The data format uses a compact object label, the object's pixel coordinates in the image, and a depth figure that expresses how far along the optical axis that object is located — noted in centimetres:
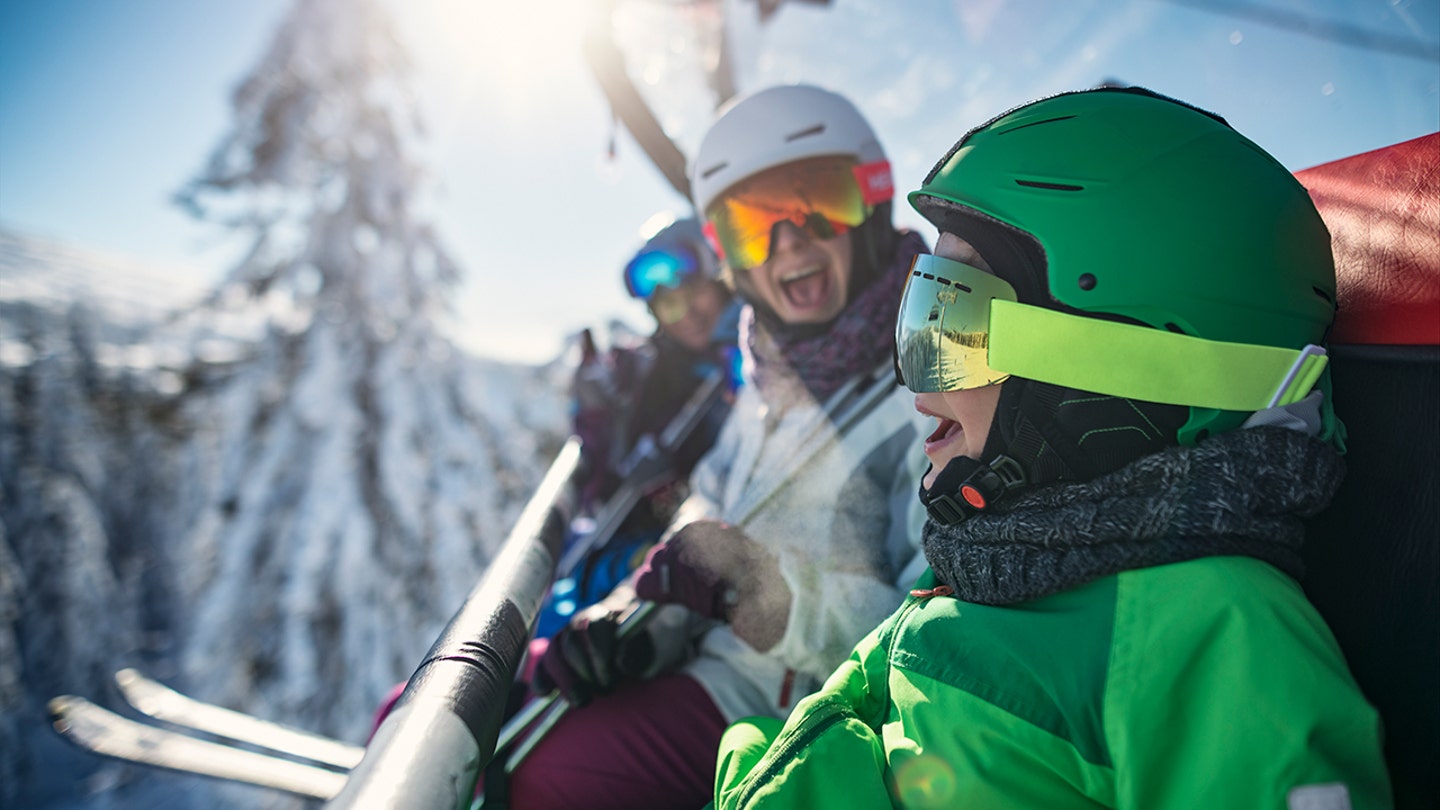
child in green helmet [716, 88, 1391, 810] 72
